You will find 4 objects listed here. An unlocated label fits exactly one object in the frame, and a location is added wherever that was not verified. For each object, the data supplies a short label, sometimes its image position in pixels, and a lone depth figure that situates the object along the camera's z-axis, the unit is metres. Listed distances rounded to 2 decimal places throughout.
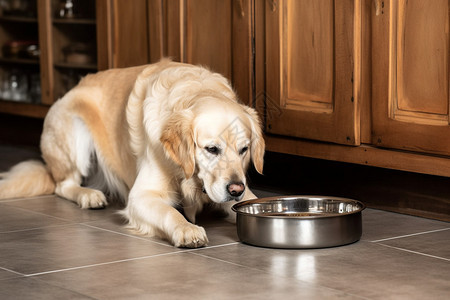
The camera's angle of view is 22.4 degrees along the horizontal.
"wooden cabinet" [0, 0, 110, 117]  6.77
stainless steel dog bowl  3.65
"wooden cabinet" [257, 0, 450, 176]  4.22
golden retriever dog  3.98
